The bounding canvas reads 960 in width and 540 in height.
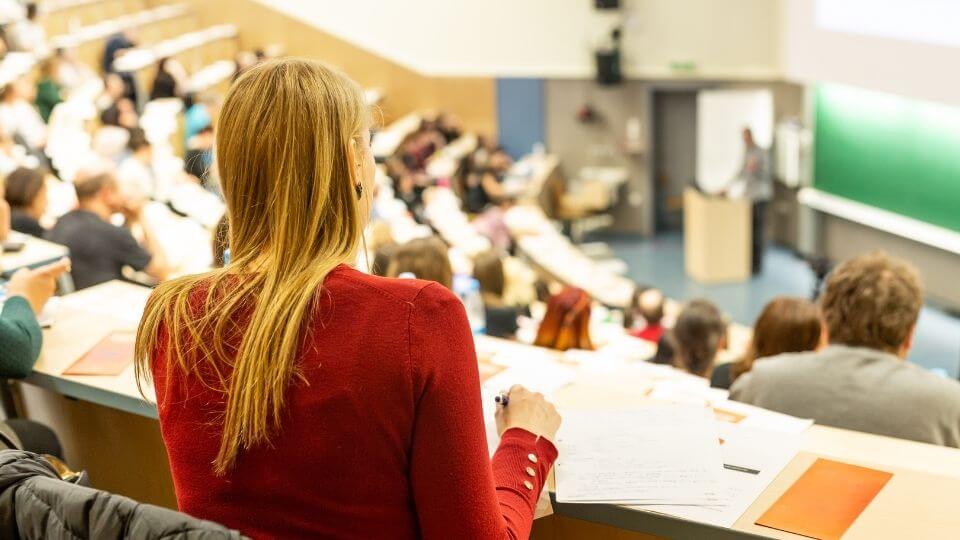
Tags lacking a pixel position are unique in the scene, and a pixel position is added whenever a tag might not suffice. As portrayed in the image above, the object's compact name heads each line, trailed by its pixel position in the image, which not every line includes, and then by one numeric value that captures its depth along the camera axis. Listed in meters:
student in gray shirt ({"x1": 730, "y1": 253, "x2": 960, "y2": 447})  2.35
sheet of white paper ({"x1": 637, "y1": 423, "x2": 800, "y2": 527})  1.57
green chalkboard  9.22
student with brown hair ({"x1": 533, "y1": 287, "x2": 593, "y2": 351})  4.08
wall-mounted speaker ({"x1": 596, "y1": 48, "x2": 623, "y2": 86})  12.93
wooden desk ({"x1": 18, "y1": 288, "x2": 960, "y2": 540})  1.54
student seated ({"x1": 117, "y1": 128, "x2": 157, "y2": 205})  5.77
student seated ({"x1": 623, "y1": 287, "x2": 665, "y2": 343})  6.58
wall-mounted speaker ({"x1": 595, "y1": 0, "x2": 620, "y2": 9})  12.70
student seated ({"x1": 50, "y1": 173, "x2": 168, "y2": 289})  5.04
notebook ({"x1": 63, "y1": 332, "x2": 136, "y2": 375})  2.28
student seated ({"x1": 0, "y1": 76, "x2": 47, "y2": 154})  7.32
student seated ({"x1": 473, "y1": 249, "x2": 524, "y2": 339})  5.46
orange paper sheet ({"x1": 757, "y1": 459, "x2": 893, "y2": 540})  1.53
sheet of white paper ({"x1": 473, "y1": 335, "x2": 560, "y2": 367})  2.38
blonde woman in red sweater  1.22
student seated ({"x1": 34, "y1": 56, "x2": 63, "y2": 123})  8.89
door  13.50
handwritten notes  1.62
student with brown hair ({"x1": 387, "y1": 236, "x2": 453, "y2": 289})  3.60
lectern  11.15
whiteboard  11.88
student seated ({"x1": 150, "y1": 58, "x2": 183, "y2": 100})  10.30
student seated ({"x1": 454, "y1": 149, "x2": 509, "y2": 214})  11.82
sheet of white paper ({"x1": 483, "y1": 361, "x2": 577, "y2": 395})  2.14
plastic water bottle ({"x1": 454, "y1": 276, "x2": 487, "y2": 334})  4.13
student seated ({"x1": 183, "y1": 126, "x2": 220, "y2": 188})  8.78
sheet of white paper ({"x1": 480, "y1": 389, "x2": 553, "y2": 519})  1.59
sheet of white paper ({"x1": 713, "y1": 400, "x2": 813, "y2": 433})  1.91
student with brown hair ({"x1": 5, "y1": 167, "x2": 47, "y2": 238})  5.27
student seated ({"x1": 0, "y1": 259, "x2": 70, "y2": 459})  2.23
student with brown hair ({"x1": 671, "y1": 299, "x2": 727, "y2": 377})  4.64
